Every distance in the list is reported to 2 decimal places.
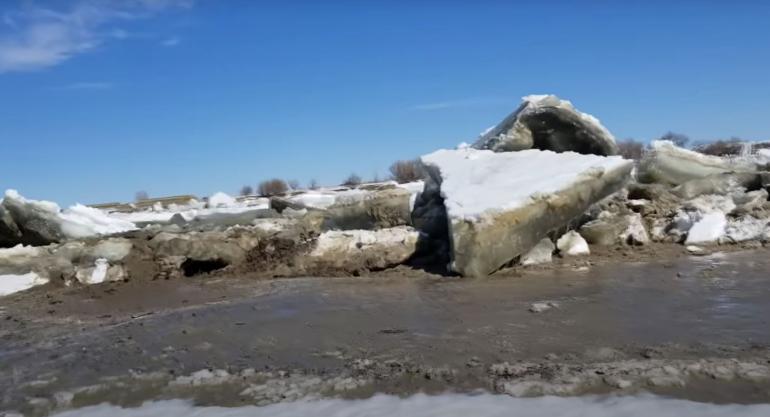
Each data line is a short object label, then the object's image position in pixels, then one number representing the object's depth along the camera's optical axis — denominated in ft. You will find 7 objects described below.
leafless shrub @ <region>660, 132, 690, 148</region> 128.44
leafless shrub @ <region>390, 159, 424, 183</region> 120.04
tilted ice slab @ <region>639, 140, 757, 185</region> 31.83
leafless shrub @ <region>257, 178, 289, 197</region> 150.61
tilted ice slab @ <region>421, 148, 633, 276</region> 21.49
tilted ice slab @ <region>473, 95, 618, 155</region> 28.96
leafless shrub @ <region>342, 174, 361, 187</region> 150.15
